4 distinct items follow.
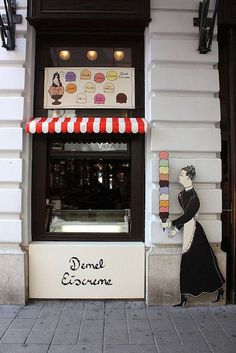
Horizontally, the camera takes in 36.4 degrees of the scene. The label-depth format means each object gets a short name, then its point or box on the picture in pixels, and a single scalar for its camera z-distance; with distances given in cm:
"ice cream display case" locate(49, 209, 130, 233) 634
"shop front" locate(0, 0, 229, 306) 586
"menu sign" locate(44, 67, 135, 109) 627
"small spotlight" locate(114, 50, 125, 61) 643
